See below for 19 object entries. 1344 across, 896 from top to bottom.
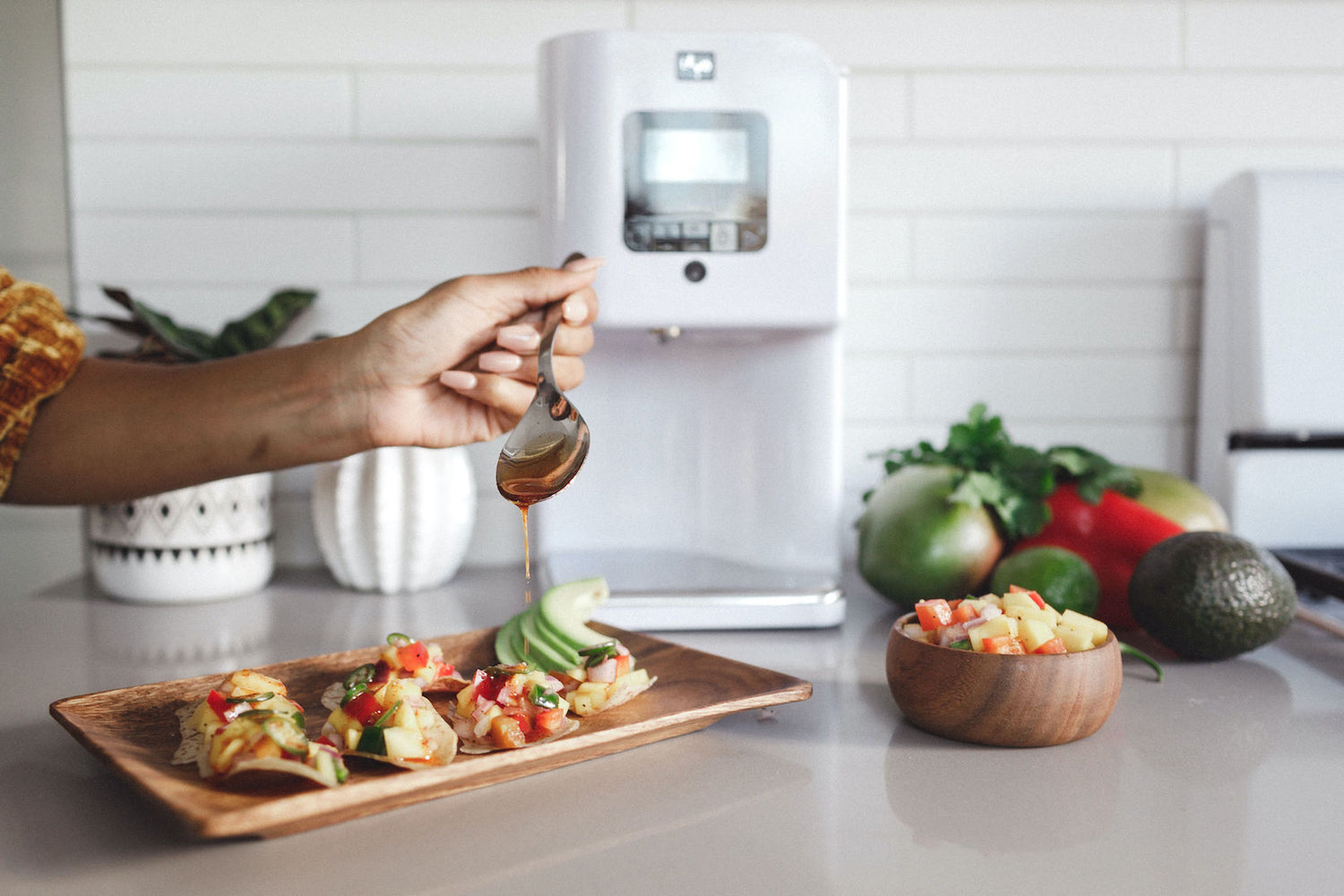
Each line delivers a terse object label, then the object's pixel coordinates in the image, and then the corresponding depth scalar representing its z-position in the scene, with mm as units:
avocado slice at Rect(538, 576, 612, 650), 767
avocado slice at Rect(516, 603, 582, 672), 743
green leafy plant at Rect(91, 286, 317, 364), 1096
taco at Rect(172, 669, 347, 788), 510
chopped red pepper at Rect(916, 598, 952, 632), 674
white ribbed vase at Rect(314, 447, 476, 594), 1122
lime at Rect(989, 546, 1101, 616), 857
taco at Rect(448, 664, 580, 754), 592
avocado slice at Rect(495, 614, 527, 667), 785
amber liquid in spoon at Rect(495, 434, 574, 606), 761
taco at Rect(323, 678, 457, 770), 556
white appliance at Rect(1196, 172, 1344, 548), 1170
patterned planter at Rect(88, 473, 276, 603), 1071
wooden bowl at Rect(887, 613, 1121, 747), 617
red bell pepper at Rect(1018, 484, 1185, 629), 977
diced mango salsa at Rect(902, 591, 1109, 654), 628
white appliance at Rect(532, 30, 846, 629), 930
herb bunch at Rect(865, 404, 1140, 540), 992
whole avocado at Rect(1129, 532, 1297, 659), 804
